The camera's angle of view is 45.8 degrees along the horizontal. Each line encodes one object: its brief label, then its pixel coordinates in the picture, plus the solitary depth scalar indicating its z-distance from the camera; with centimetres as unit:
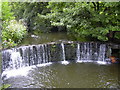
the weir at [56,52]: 754
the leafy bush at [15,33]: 877
